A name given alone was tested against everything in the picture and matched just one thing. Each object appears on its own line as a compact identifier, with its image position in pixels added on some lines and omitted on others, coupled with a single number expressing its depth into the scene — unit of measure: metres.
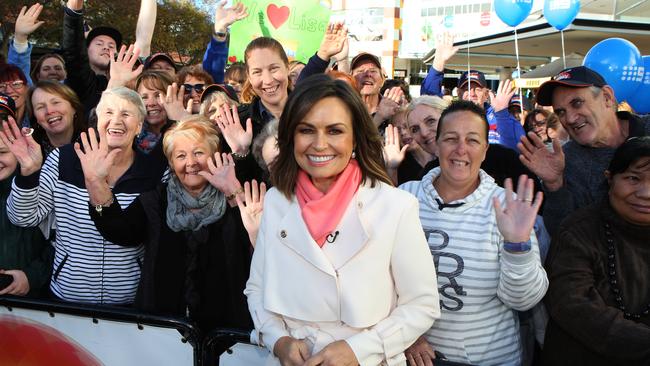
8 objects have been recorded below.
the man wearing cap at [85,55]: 4.27
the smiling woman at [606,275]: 1.96
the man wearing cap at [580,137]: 2.75
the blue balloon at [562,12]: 8.48
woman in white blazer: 1.78
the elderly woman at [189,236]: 2.60
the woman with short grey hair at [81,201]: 2.76
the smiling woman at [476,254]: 1.95
